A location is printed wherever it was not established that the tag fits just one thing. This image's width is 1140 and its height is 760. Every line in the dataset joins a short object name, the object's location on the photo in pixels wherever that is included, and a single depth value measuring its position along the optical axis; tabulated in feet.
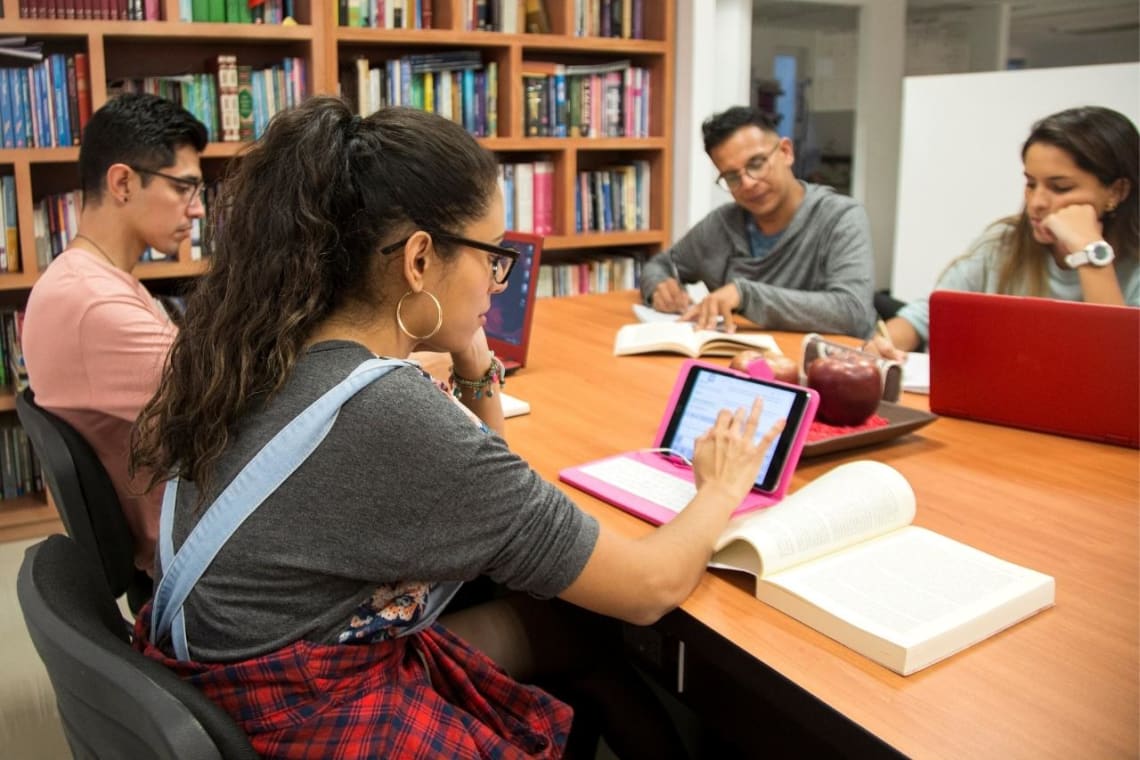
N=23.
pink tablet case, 4.47
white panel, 11.60
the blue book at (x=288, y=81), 11.41
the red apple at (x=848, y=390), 5.32
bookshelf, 10.31
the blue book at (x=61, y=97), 10.33
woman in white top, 7.16
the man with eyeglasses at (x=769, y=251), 8.41
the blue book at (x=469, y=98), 12.59
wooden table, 2.89
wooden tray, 5.16
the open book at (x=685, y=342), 7.42
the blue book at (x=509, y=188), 13.09
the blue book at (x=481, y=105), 12.67
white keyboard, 4.60
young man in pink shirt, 5.43
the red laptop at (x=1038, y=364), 5.20
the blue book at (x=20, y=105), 10.17
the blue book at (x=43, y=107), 10.27
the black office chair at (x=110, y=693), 2.50
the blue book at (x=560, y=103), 13.10
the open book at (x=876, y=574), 3.29
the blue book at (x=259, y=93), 11.30
